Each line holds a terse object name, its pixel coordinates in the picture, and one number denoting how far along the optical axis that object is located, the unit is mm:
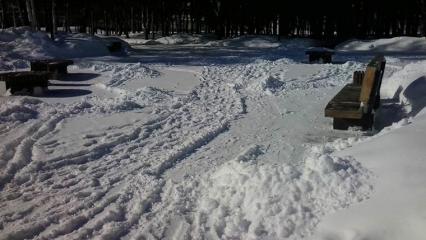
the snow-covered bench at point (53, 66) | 14625
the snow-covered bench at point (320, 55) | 20078
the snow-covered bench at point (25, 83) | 11684
